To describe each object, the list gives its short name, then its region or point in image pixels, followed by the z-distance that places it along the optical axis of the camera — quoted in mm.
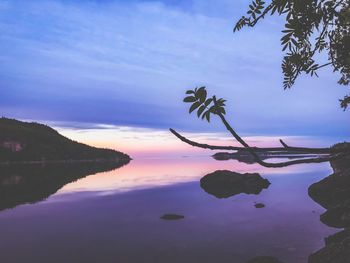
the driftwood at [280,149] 1870
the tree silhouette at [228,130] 1821
